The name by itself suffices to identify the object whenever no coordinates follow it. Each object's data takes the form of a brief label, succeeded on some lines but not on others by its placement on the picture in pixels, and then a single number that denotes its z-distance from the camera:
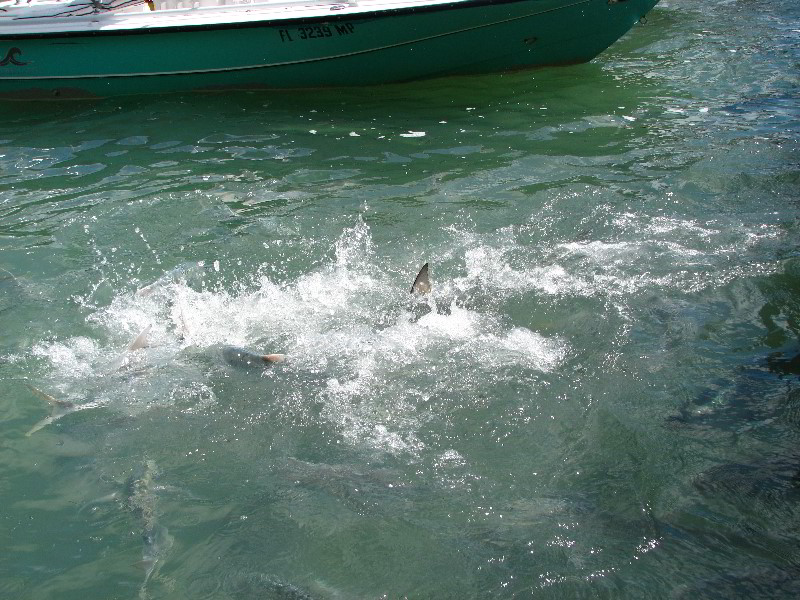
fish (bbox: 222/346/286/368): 5.29
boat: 10.43
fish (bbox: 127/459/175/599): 3.85
